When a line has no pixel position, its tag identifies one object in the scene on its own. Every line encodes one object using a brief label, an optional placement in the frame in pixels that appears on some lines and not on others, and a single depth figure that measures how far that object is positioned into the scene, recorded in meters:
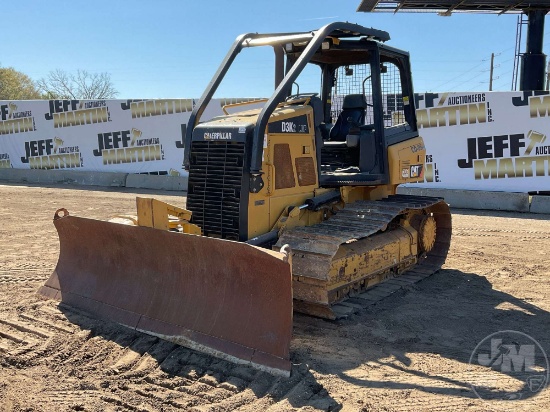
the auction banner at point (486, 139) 13.50
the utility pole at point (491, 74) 45.92
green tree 47.47
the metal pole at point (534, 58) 18.14
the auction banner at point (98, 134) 18.20
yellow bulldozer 4.77
